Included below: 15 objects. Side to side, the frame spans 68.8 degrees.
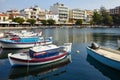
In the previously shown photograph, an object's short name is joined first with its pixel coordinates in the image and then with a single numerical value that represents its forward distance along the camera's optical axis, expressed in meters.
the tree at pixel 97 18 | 70.90
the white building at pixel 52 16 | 64.45
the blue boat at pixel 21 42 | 15.75
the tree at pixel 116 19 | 70.91
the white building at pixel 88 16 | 77.62
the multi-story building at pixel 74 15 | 72.70
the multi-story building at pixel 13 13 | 60.46
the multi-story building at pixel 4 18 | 55.15
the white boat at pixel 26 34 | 20.47
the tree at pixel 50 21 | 60.59
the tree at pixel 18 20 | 53.02
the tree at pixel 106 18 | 69.77
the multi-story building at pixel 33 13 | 60.59
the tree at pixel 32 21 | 55.28
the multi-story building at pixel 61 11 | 68.45
